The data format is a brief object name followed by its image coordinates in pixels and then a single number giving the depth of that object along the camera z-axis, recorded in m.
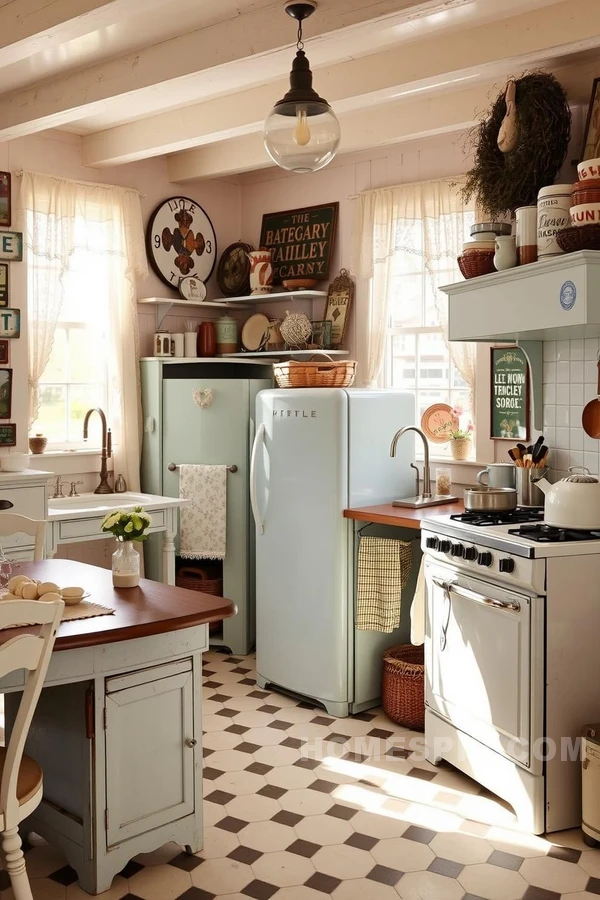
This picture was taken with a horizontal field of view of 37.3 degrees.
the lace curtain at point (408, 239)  4.78
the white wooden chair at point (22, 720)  2.13
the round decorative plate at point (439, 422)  4.88
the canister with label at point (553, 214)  3.30
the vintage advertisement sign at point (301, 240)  5.41
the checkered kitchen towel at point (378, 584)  4.20
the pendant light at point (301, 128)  2.76
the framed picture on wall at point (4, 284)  4.93
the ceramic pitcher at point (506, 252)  3.52
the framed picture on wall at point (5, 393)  4.98
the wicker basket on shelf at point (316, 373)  4.59
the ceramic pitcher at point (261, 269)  5.65
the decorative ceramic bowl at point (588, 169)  3.14
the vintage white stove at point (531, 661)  3.05
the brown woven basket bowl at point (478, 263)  3.72
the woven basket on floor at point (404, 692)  4.02
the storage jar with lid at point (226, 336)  5.79
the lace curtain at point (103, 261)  5.09
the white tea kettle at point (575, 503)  3.20
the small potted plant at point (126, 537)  2.94
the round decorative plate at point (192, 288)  5.71
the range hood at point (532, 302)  3.08
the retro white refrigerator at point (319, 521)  4.24
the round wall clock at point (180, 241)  5.63
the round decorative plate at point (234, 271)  5.84
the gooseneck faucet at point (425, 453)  4.33
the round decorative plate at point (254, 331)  5.78
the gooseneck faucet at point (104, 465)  5.26
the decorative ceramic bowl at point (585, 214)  3.10
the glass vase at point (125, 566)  3.00
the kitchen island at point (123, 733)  2.59
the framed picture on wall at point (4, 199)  4.92
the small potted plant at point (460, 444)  4.77
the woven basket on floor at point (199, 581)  5.32
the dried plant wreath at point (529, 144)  3.62
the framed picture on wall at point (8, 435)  4.98
